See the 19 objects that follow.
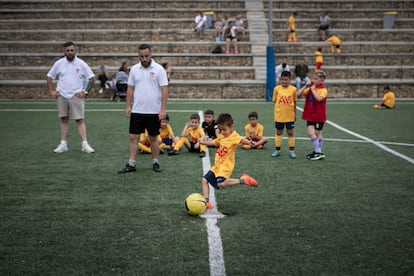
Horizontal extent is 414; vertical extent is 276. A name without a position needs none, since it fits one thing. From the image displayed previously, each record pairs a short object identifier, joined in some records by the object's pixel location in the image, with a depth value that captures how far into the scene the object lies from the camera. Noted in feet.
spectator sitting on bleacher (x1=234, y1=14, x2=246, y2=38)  102.78
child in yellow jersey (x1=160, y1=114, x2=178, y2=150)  39.22
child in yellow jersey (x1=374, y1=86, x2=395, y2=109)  71.31
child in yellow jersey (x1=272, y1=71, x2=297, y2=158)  36.14
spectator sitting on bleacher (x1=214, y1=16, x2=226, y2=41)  102.75
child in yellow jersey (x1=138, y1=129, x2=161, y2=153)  38.22
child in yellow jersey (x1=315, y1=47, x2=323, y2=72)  94.02
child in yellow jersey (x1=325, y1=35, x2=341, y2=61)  98.22
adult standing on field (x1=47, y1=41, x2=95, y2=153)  37.58
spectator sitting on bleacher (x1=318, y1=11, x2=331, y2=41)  103.40
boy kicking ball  23.51
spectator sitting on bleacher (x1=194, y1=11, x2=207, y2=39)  103.04
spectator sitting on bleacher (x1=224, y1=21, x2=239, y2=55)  97.50
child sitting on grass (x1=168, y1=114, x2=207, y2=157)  37.91
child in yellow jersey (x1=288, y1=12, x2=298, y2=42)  102.27
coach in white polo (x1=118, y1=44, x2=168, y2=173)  30.50
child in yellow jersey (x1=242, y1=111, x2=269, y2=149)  39.86
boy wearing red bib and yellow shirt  35.04
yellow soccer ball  21.89
